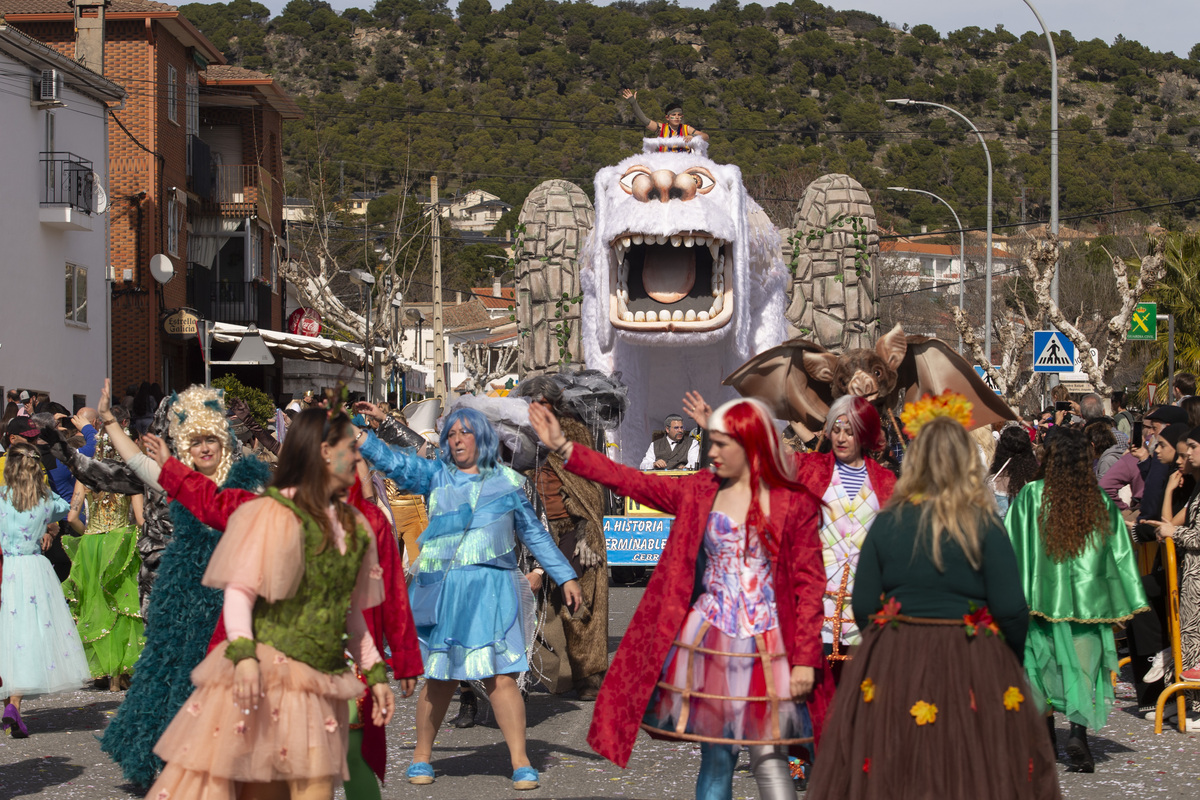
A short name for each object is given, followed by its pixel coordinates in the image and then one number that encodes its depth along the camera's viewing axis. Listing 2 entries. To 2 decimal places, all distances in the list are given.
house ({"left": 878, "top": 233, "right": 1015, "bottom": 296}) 57.91
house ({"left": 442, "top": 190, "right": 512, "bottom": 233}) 103.94
